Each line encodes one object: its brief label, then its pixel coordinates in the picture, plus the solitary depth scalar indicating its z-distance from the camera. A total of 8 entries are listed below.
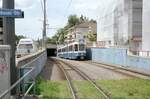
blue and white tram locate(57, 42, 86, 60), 38.19
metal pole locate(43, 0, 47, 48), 42.96
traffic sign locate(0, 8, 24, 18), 7.06
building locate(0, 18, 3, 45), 8.10
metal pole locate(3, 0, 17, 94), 7.44
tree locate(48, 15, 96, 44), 70.91
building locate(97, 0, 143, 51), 32.99
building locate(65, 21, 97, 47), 86.60
